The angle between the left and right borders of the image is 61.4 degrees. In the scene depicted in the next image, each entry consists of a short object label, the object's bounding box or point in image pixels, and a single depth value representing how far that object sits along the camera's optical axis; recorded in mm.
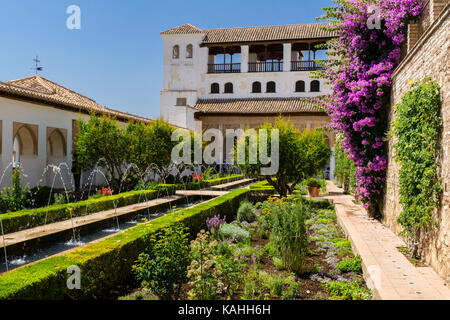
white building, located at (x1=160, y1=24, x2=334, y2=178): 28812
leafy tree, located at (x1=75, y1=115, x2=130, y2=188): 14633
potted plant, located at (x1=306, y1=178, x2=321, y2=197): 14813
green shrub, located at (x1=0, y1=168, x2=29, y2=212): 10062
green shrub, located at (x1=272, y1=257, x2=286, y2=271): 5418
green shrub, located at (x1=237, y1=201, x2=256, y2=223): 9695
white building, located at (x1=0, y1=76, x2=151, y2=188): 12758
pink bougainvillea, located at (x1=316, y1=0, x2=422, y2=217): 8031
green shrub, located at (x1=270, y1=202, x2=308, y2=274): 5309
